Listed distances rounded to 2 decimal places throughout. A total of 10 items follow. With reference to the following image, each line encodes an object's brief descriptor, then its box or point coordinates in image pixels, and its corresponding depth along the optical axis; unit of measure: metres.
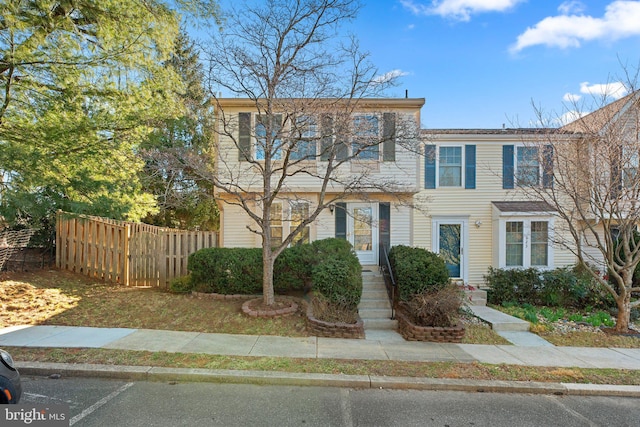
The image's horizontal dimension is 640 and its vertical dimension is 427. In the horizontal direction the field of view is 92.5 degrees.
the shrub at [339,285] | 6.46
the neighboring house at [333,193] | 9.89
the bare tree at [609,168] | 6.91
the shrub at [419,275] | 6.97
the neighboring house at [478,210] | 11.12
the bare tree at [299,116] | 6.66
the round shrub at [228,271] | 7.85
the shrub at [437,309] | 6.22
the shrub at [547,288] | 8.77
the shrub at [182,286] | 8.42
